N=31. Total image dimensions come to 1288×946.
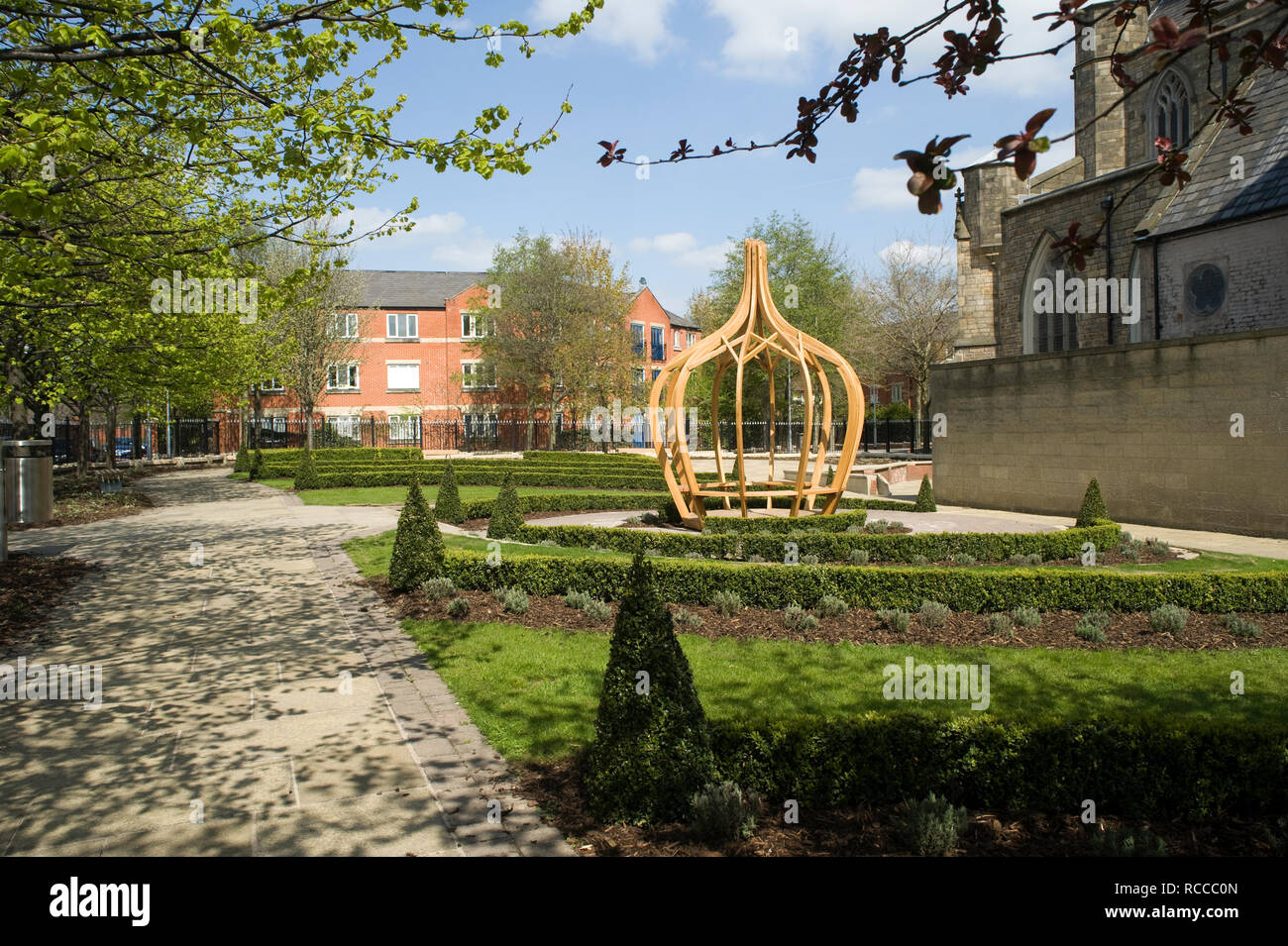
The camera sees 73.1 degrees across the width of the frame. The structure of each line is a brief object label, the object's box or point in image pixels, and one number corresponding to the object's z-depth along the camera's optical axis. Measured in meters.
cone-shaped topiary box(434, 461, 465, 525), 16.91
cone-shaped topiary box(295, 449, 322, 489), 26.30
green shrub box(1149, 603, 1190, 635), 8.54
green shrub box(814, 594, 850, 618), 9.23
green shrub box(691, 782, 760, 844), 4.34
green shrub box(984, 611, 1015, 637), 8.61
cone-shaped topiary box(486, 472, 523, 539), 13.94
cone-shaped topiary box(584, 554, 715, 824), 4.57
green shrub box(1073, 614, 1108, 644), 8.31
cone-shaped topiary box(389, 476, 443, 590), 10.52
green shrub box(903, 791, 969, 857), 4.17
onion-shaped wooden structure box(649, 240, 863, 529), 13.98
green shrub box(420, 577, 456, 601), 10.06
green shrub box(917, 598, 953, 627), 8.80
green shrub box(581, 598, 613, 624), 9.24
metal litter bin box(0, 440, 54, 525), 12.80
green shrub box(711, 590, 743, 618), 9.42
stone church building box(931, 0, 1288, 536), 15.95
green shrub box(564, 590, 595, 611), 9.60
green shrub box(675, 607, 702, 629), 8.93
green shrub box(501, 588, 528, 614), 9.55
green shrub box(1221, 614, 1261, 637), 8.41
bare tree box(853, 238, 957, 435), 46.22
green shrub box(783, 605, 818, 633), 8.75
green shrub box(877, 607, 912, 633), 8.64
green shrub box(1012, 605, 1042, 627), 8.77
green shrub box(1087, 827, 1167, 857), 4.04
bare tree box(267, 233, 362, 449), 41.28
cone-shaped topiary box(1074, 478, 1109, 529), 13.84
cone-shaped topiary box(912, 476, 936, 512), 18.30
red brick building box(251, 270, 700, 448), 51.00
